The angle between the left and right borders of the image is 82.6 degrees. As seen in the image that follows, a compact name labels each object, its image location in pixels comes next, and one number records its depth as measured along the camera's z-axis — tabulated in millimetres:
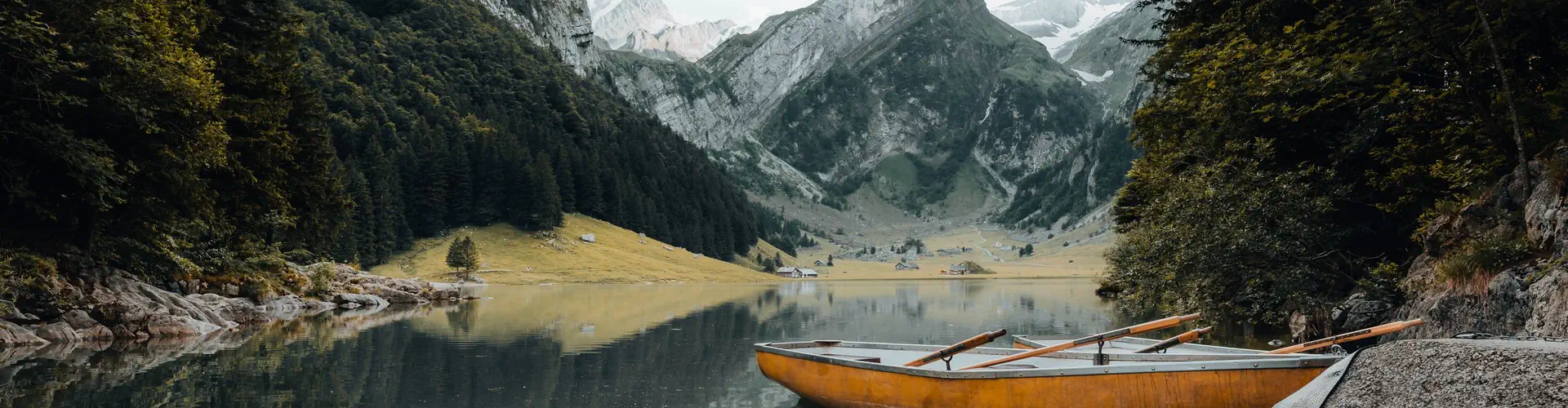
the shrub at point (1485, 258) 16188
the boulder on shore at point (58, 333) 27641
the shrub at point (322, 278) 51594
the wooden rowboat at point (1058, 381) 11922
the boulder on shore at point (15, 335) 26062
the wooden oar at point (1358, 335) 11821
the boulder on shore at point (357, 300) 52688
